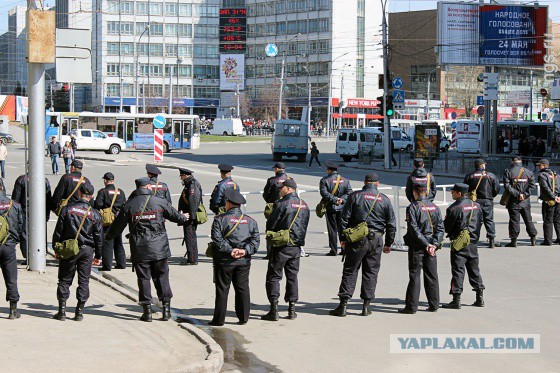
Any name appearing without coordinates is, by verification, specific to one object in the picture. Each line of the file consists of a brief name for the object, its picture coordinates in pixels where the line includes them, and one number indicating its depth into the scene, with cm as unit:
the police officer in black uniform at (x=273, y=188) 1464
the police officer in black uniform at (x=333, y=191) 1519
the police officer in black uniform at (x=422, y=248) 1067
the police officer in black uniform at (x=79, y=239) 1006
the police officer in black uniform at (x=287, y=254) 1029
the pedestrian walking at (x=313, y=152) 4631
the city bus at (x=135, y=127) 6131
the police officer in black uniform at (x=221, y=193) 1403
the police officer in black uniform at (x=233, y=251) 973
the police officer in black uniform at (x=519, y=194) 1677
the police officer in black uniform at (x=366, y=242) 1052
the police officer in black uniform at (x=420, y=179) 1509
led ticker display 13112
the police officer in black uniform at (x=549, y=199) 1659
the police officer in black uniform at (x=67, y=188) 1398
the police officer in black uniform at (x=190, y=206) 1415
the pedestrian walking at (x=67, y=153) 3738
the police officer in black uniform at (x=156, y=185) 1365
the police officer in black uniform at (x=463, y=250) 1092
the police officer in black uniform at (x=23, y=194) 1395
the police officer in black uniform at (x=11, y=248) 987
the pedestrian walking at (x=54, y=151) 3614
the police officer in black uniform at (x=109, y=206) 1374
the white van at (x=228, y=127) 10450
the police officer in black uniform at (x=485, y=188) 1614
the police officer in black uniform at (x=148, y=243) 993
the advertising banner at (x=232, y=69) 13262
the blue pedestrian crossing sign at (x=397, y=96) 4262
